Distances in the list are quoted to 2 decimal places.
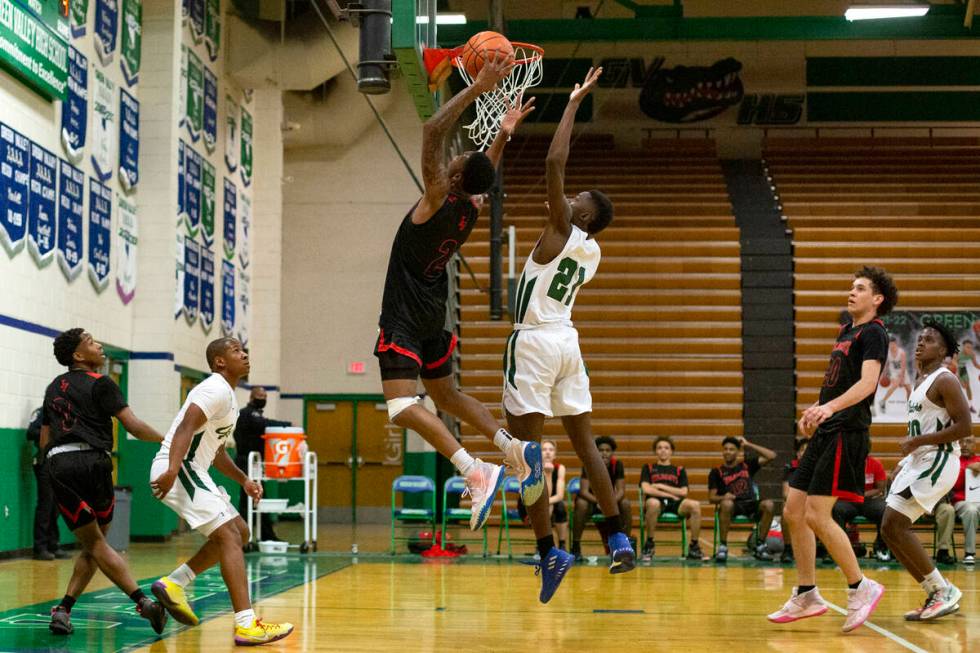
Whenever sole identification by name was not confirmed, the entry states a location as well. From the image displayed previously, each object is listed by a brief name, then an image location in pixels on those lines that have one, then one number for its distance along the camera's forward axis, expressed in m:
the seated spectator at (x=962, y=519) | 12.05
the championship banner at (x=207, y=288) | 15.99
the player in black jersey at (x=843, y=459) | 6.46
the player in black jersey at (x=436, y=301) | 5.53
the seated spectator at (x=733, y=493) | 12.38
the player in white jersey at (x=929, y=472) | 6.96
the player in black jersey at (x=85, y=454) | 6.30
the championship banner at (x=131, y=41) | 13.80
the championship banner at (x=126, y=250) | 13.73
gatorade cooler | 12.78
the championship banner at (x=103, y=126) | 12.94
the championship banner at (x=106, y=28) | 12.99
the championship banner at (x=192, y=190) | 15.18
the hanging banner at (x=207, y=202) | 15.97
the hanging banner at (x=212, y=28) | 16.14
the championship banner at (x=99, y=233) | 12.83
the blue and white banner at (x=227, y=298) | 17.06
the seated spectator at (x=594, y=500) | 12.20
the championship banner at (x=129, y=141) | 13.73
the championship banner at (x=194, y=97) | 15.20
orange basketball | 6.30
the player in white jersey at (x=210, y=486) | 5.71
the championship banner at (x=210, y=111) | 16.03
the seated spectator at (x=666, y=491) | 12.18
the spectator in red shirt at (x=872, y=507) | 11.69
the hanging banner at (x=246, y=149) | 18.14
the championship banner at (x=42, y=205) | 11.38
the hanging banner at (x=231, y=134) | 17.19
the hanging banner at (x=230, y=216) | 17.23
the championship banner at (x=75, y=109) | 12.20
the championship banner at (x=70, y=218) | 12.07
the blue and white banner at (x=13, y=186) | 10.80
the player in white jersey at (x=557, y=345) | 6.07
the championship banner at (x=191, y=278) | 15.18
